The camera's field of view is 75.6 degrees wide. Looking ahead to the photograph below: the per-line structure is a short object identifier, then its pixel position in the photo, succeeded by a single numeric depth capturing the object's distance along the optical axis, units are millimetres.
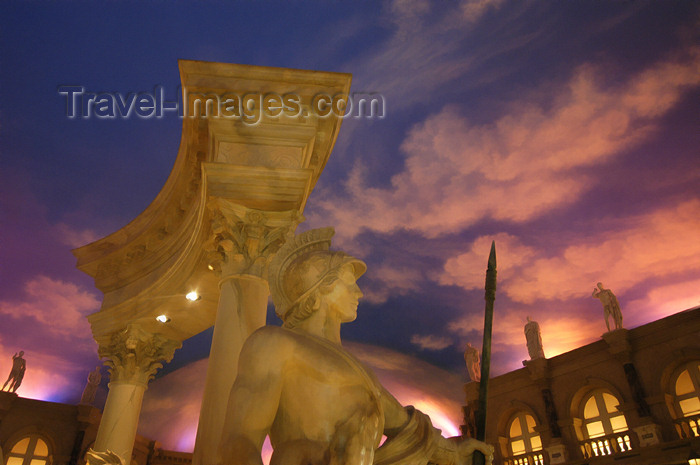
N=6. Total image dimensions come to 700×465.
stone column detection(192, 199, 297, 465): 3951
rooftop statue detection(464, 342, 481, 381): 18969
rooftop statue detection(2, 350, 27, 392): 15745
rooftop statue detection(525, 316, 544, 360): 17328
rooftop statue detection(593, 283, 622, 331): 15623
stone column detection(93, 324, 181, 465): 6891
